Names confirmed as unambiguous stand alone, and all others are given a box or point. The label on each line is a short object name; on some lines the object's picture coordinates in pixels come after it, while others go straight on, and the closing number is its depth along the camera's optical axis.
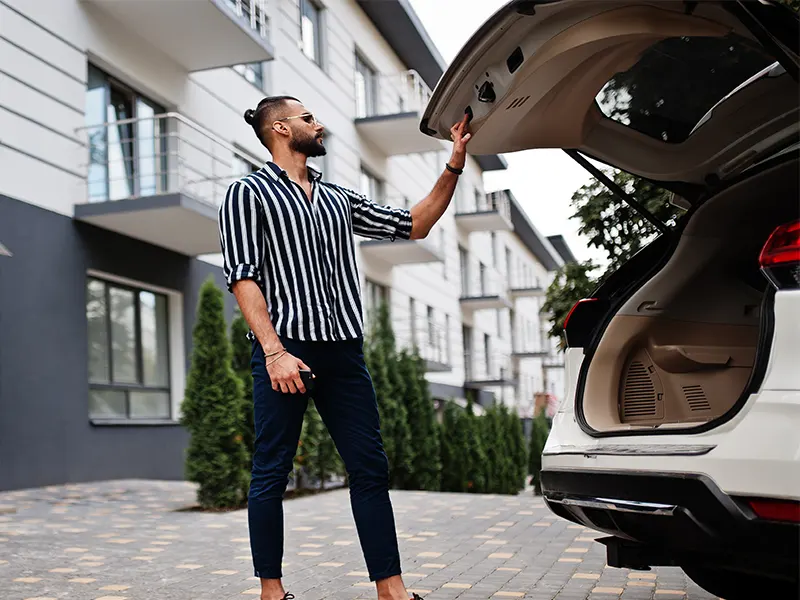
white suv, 2.60
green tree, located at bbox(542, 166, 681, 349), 6.61
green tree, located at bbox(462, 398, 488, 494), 15.69
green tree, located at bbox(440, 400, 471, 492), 15.19
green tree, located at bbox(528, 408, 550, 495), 20.39
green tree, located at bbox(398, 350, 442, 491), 13.85
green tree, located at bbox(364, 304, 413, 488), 12.99
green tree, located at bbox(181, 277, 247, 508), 8.67
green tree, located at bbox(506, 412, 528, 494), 19.83
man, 3.47
